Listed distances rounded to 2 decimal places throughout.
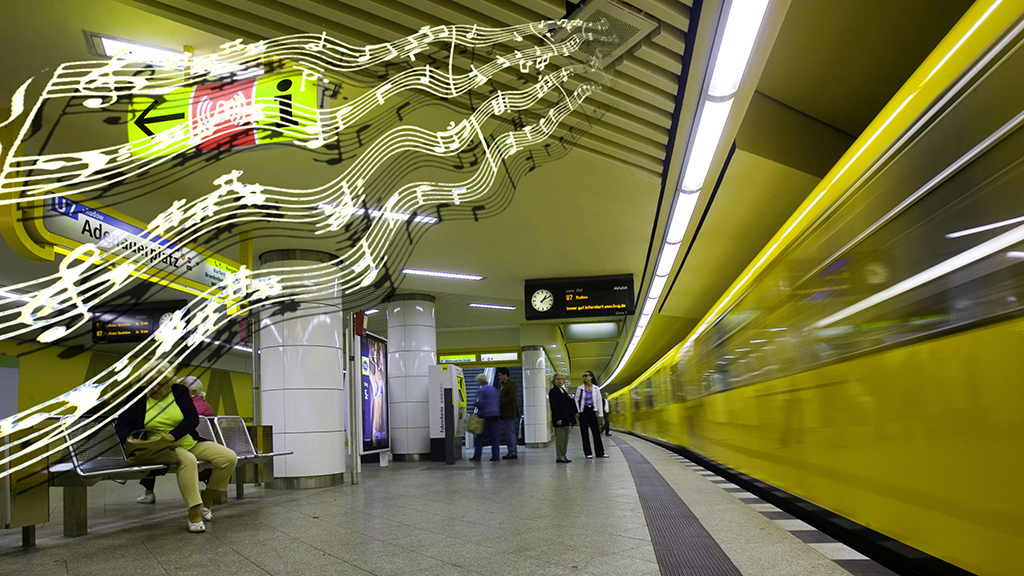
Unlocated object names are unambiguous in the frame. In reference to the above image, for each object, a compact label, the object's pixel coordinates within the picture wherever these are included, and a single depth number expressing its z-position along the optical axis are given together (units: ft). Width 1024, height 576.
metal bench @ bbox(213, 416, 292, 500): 26.63
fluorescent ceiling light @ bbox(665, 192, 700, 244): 26.96
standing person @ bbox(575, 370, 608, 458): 43.37
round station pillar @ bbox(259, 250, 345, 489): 31.32
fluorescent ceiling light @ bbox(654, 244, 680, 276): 36.04
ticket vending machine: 47.29
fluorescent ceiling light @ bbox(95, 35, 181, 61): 16.03
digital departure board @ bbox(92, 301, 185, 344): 35.94
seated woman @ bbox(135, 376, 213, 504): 25.85
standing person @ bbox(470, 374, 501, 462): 45.68
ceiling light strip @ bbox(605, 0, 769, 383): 14.39
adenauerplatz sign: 17.95
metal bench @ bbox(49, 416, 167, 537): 17.85
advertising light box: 45.96
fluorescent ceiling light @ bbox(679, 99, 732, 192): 18.81
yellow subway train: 8.33
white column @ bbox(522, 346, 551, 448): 74.64
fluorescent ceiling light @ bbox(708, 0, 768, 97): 13.97
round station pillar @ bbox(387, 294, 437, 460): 52.90
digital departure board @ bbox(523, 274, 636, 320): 43.16
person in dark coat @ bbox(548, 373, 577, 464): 40.01
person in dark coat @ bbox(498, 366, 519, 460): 45.30
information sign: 15.34
